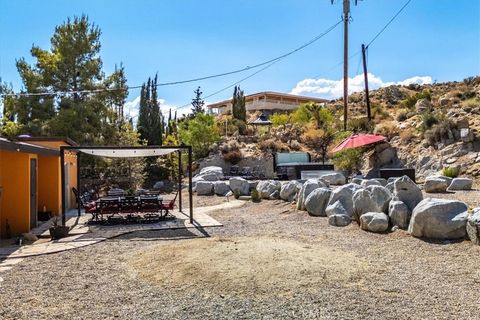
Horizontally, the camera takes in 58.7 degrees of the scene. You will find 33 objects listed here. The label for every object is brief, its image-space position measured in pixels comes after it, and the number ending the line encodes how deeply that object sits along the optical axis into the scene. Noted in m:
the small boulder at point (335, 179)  16.27
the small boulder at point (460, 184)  12.80
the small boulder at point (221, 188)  17.81
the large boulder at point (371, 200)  9.22
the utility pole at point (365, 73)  26.17
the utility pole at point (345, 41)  23.47
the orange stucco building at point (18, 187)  9.57
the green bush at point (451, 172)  14.92
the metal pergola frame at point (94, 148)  10.01
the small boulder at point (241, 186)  17.00
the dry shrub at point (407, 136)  22.16
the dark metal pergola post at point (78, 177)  12.99
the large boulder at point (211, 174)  21.17
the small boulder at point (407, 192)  8.90
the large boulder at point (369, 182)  12.05
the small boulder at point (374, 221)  8.52
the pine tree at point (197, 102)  54.88
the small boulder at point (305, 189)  12.03
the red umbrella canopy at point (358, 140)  16.65
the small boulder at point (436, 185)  12.58
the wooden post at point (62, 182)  9.92
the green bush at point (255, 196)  14.77
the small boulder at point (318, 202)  11.06
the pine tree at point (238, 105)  40.28
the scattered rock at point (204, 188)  18.30
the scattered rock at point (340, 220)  9.55
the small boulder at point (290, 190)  13.76
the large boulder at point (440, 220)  7.31
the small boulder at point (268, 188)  15.06
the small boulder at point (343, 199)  10.09
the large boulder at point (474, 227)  6.83
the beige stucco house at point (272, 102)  53.31
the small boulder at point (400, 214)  8.43
